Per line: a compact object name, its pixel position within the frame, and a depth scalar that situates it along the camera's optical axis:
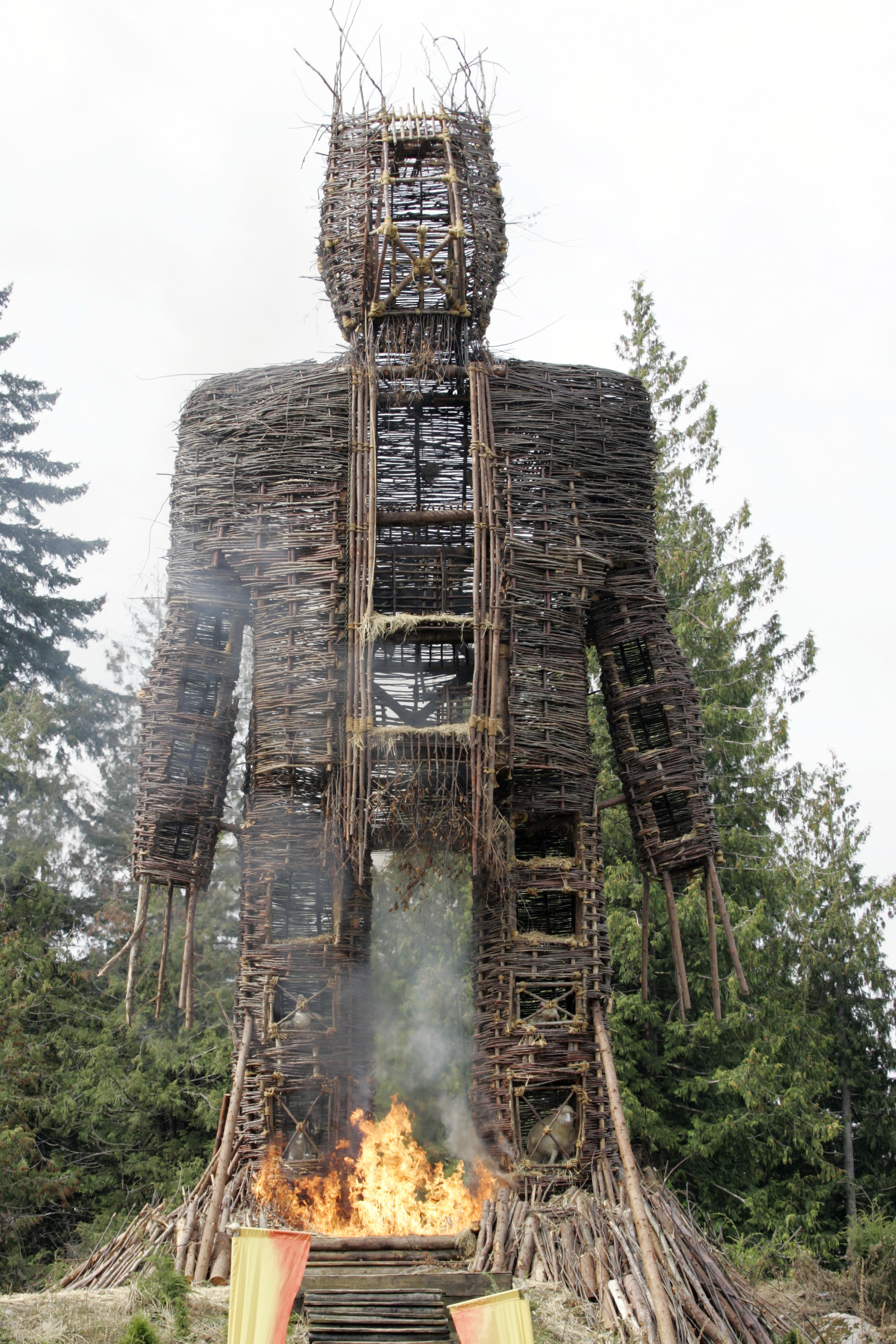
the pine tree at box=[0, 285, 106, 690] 20.66
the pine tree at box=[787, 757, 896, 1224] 17.03
